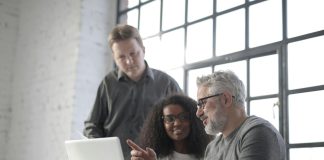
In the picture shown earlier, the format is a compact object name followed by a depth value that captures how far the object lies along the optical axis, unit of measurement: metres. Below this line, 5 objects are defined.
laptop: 2.09
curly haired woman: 2.54
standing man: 2.68
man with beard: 1.99
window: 3.01
